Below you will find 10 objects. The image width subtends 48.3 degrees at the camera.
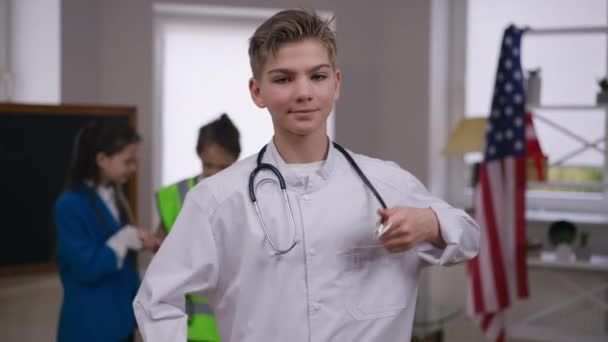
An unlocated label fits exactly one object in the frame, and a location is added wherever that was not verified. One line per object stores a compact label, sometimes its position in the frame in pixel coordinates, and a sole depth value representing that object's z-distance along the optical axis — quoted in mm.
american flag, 3029
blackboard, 2869
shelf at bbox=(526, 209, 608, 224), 3358
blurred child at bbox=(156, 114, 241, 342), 2033
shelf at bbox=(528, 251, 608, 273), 2986
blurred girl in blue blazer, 2154
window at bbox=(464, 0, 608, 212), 3504
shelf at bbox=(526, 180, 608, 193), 3152
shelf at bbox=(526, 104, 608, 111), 3089
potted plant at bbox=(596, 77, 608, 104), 3109
